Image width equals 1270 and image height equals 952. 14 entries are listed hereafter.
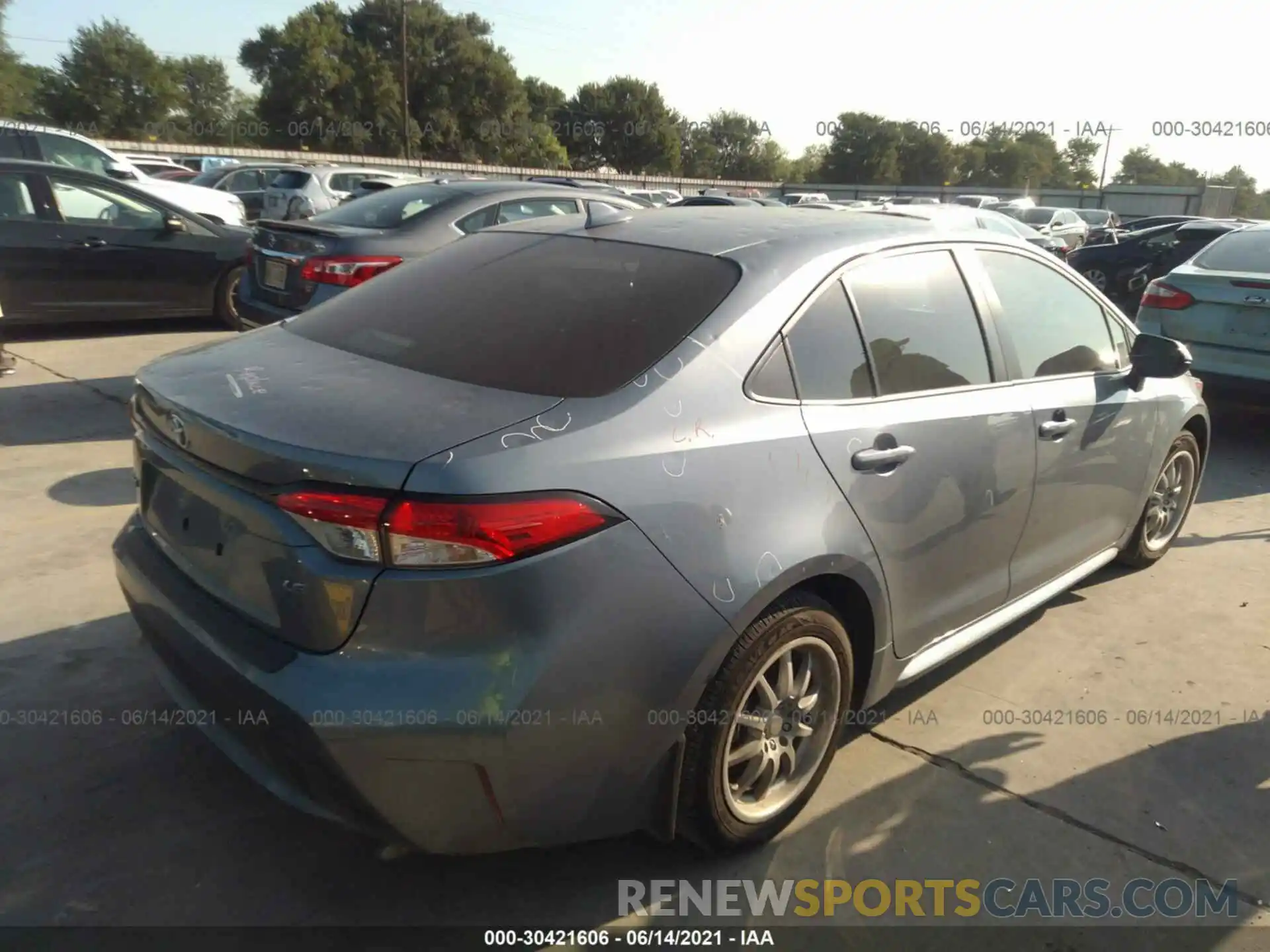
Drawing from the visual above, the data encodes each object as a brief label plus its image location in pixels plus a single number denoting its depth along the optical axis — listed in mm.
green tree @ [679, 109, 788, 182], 73812
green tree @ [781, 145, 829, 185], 80912
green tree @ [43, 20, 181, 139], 58750
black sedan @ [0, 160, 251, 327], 7934
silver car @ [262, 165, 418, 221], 16000
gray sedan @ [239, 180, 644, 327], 6148
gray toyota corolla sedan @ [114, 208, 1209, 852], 1937
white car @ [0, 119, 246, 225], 12016
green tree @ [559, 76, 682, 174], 70750
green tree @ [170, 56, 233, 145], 68875
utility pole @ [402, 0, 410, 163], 47672
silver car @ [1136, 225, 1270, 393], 6582
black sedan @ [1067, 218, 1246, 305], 13391
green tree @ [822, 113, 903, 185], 73000
